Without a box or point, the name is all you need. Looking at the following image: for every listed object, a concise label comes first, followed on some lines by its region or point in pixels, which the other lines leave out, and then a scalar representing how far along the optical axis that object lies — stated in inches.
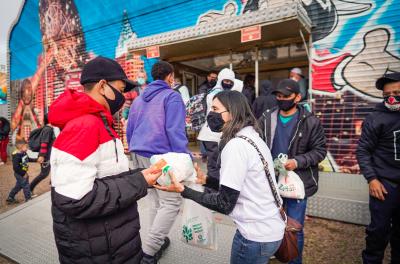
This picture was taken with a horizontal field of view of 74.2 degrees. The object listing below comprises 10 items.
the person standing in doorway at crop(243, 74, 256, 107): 271.1
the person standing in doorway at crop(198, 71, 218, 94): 223.6
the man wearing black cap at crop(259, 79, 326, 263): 110.0
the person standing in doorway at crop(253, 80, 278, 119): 207.9
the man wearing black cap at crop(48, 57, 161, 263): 56.3
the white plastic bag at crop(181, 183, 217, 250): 89.3
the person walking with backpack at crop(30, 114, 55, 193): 234.8
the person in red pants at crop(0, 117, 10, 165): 428.8
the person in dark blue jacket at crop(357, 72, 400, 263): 107.7
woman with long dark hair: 68.8
